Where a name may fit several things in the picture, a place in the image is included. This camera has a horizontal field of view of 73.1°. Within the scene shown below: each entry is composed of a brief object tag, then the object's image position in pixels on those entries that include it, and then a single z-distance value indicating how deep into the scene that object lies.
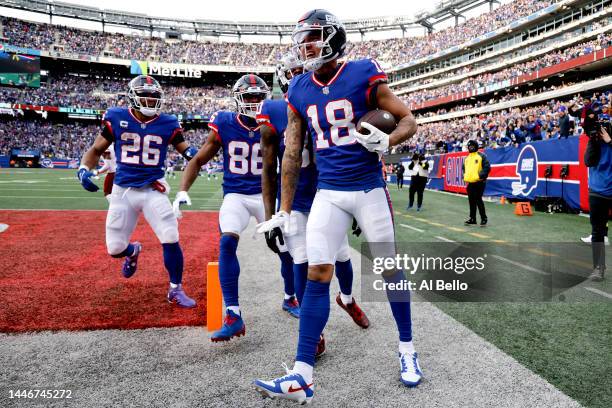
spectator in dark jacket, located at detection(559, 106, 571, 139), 11.92
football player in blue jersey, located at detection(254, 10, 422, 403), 2.54
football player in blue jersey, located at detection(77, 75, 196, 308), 4.30
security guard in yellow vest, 9.37
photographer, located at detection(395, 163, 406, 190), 23.11
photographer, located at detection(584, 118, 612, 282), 4.81
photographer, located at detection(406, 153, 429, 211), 11.92
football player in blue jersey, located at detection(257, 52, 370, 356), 3.21
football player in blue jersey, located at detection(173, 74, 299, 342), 3.71
